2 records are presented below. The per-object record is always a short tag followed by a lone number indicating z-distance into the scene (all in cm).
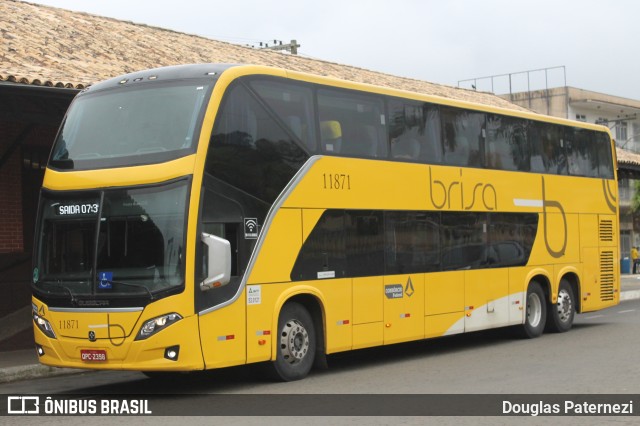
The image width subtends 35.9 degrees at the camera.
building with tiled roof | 1500
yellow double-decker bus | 1114
